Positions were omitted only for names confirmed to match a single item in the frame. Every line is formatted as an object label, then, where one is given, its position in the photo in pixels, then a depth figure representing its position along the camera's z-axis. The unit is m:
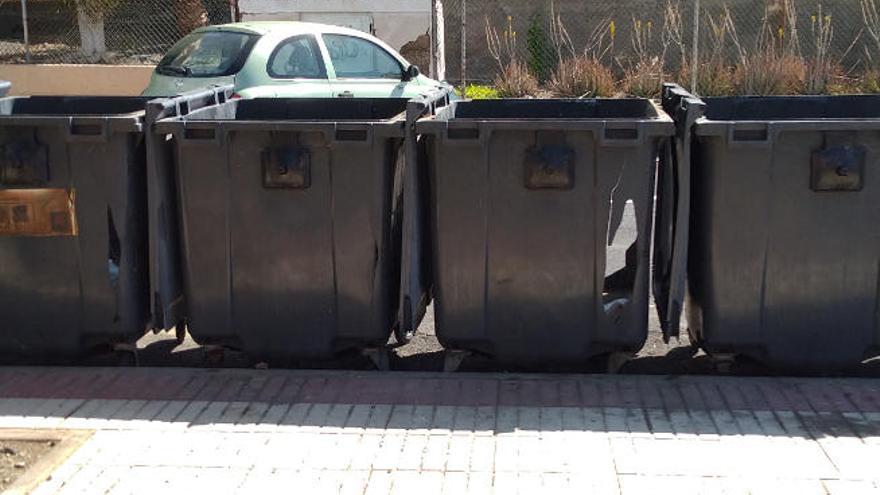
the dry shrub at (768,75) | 15.93
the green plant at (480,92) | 17.27
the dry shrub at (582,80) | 16.39
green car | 9.23
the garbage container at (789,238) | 4.89
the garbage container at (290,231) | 5.12
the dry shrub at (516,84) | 17.05
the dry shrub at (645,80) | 16.20
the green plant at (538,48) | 20.48
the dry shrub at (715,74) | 16.08
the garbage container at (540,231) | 5.00
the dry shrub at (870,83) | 16.41
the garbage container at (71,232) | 5.20
